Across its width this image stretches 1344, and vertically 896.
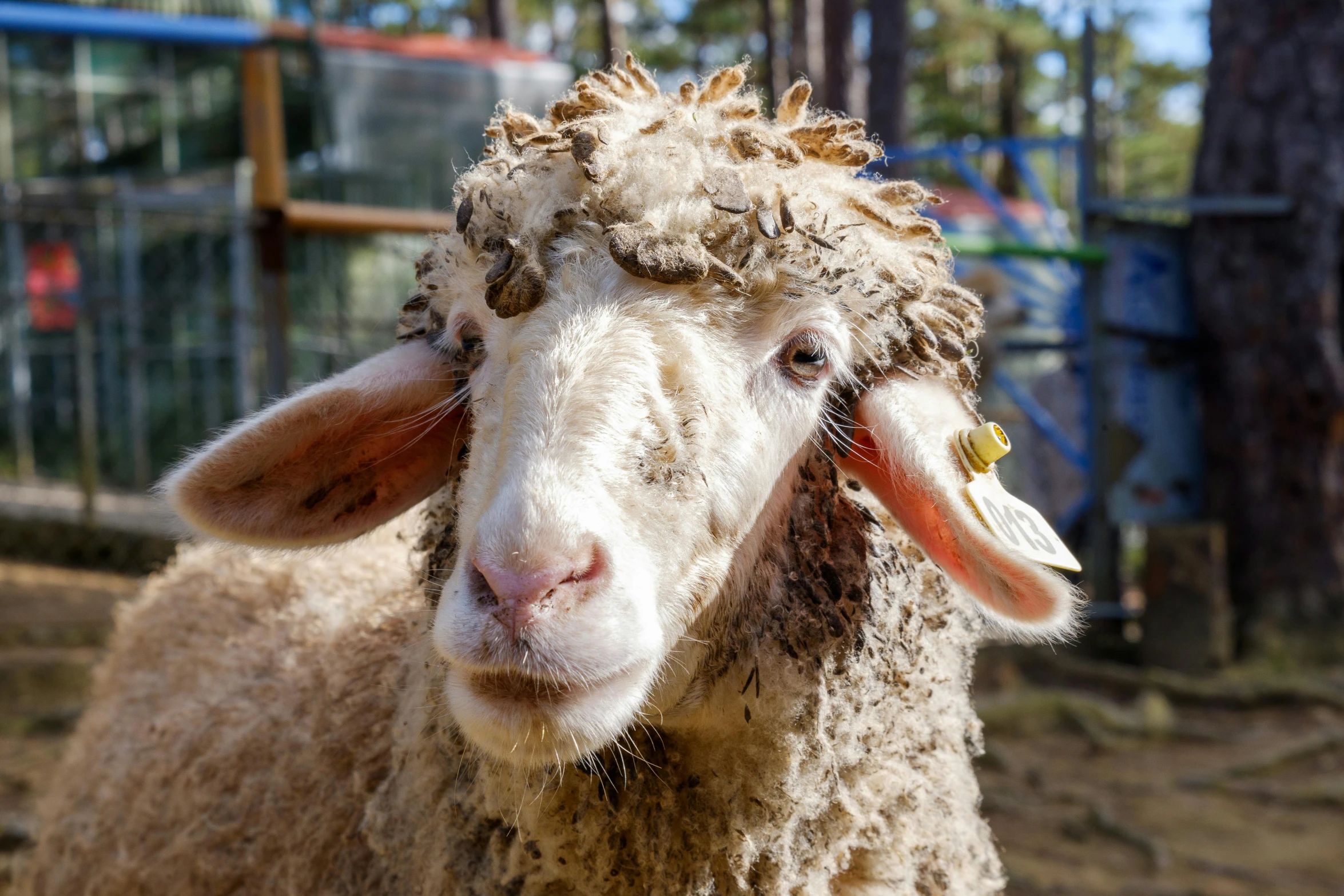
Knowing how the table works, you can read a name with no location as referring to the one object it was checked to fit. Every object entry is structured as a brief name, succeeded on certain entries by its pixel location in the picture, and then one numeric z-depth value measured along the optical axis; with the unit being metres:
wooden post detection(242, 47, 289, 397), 5.92
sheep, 1.40
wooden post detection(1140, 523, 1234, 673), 6.40
